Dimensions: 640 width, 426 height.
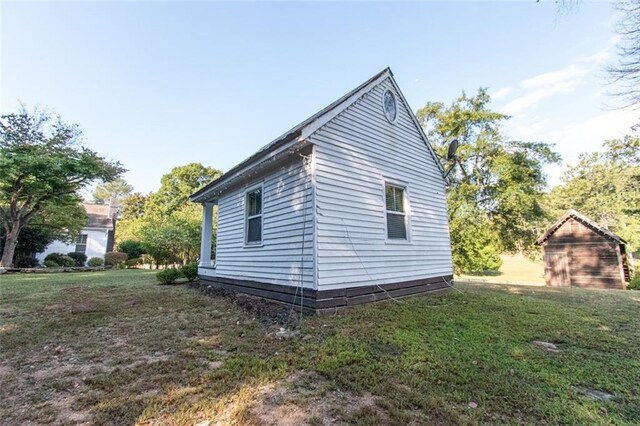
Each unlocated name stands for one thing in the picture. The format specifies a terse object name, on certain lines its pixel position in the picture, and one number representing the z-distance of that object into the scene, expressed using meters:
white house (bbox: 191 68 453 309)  5.47
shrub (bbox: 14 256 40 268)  19.38
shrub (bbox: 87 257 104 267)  21.00
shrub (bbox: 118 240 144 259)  22.39
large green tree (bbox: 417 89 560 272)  18.30
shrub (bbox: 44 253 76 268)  19.92
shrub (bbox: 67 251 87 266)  22.14
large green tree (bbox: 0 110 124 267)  14.59
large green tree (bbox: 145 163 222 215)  32.53
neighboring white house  24.19
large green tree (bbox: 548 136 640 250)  22.78
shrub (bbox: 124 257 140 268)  21.30
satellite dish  8.62
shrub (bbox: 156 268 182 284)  9.59
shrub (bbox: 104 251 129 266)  20.97
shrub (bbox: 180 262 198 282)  10.32
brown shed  15.98
